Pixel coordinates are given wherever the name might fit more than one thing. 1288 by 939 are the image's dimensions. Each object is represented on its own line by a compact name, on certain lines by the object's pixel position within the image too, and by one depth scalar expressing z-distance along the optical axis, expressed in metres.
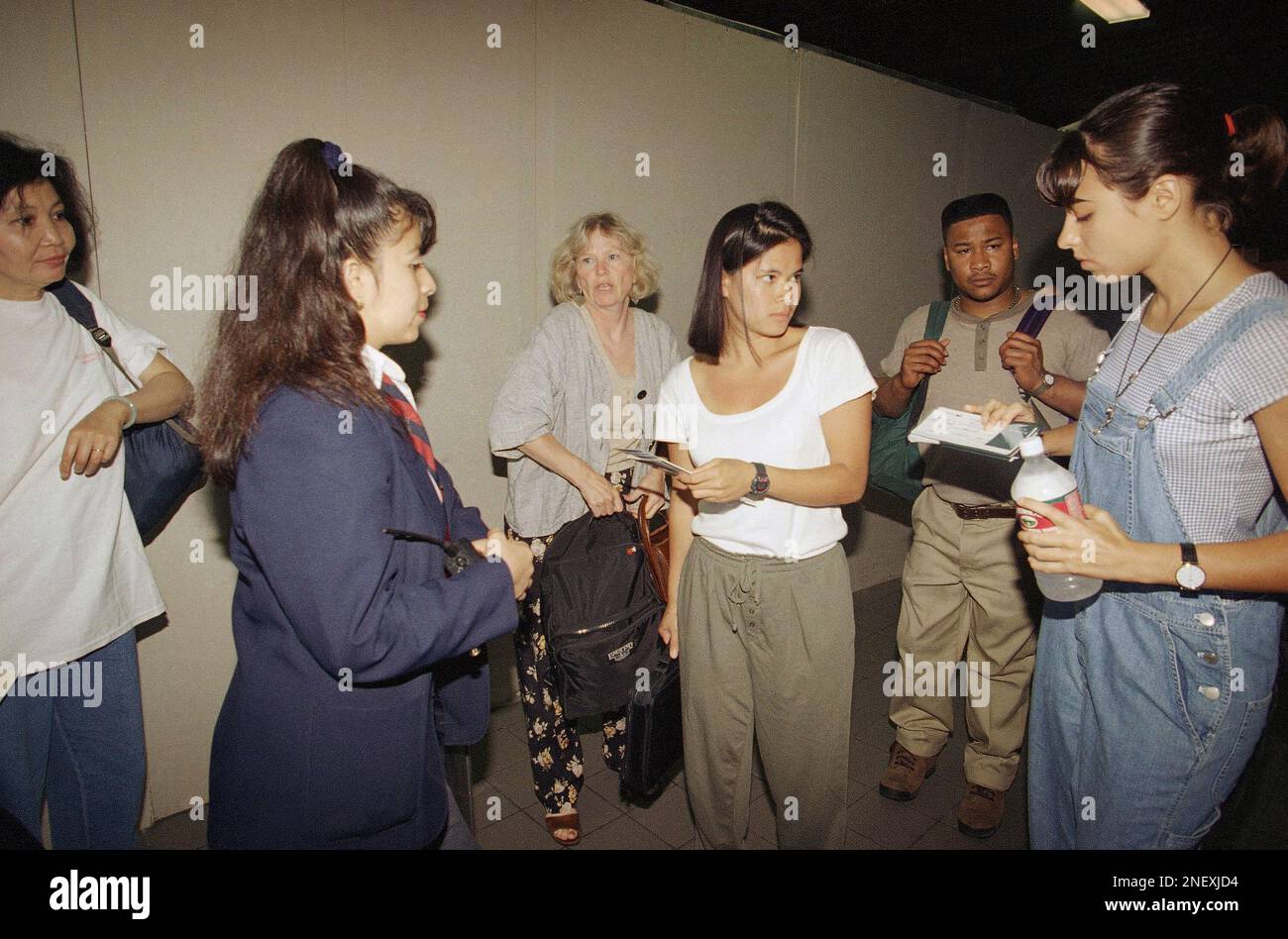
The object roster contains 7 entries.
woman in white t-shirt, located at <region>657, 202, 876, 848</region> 1.82
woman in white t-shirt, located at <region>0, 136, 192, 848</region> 1.83
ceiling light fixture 4.89
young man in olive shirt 2.53
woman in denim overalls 1.27
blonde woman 2.53
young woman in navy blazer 1.10
